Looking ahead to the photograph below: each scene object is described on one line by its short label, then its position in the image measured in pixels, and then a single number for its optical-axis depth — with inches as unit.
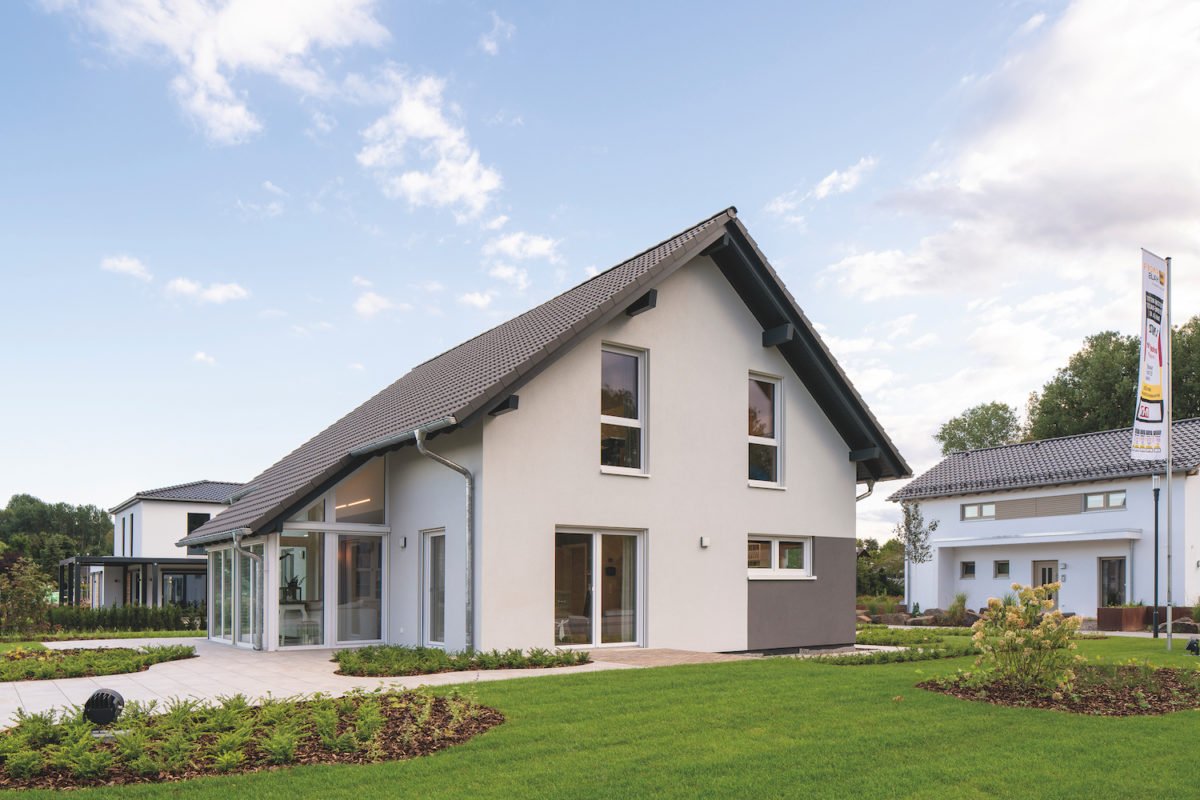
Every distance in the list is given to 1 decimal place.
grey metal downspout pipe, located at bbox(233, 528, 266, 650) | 610.5
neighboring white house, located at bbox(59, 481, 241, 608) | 1558.8
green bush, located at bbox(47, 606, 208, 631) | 1042.7
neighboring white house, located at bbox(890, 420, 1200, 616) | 1109.7
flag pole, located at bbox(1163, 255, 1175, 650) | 631.8
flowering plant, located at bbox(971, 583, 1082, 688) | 374.0
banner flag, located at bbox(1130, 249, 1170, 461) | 644.7
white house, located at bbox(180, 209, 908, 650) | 539.2
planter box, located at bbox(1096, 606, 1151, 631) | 990.4
